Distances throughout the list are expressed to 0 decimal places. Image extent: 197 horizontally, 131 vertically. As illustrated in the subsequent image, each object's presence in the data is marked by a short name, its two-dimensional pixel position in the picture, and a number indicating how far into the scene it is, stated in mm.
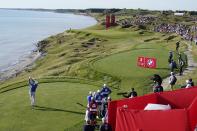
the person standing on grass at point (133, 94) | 18522
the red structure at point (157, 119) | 11766
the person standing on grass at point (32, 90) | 20038
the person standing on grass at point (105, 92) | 17847
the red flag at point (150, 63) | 28441
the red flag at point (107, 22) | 85943
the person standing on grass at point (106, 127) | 13701
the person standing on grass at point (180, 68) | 27798
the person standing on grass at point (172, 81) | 22303
